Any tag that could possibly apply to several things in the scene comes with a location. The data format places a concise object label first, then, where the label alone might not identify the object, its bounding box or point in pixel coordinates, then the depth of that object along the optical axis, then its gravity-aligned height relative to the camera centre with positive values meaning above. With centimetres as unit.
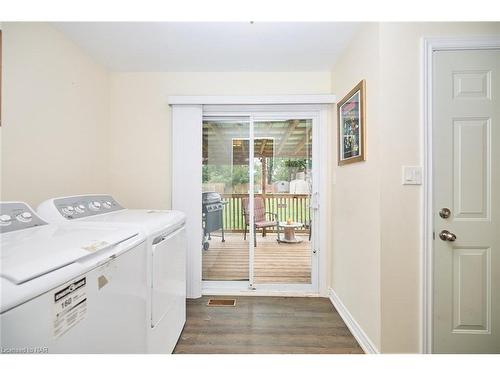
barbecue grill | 273 -32
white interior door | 146 -9
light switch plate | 150 +7
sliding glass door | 269 -2
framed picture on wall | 177 +50
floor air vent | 238 -118
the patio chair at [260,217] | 277 -38
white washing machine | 67 -34
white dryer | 139 -41
